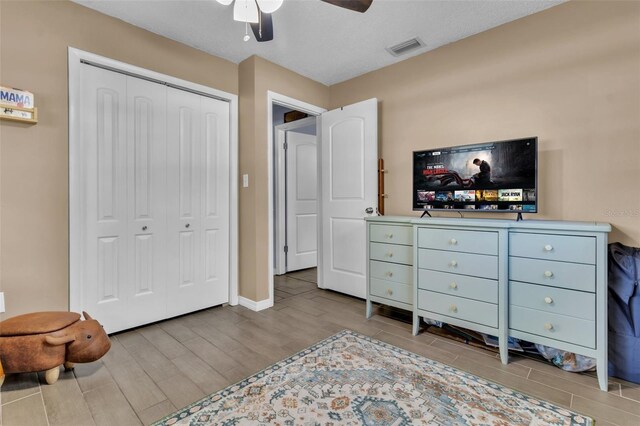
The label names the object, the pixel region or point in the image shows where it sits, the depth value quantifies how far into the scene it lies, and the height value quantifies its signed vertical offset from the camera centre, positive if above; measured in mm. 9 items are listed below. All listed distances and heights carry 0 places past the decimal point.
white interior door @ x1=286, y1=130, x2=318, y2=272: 4695 +166
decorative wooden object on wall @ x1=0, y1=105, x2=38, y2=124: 1949 +638
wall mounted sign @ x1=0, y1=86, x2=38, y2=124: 1949 +692
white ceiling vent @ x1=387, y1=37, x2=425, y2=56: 2798 +1547
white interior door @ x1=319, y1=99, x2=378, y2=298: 3277 +238
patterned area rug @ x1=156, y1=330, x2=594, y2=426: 1524 -1033
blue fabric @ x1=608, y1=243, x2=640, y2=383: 1822 -637
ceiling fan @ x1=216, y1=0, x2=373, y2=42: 1713 +1160
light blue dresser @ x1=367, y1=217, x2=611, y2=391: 1796 -470
